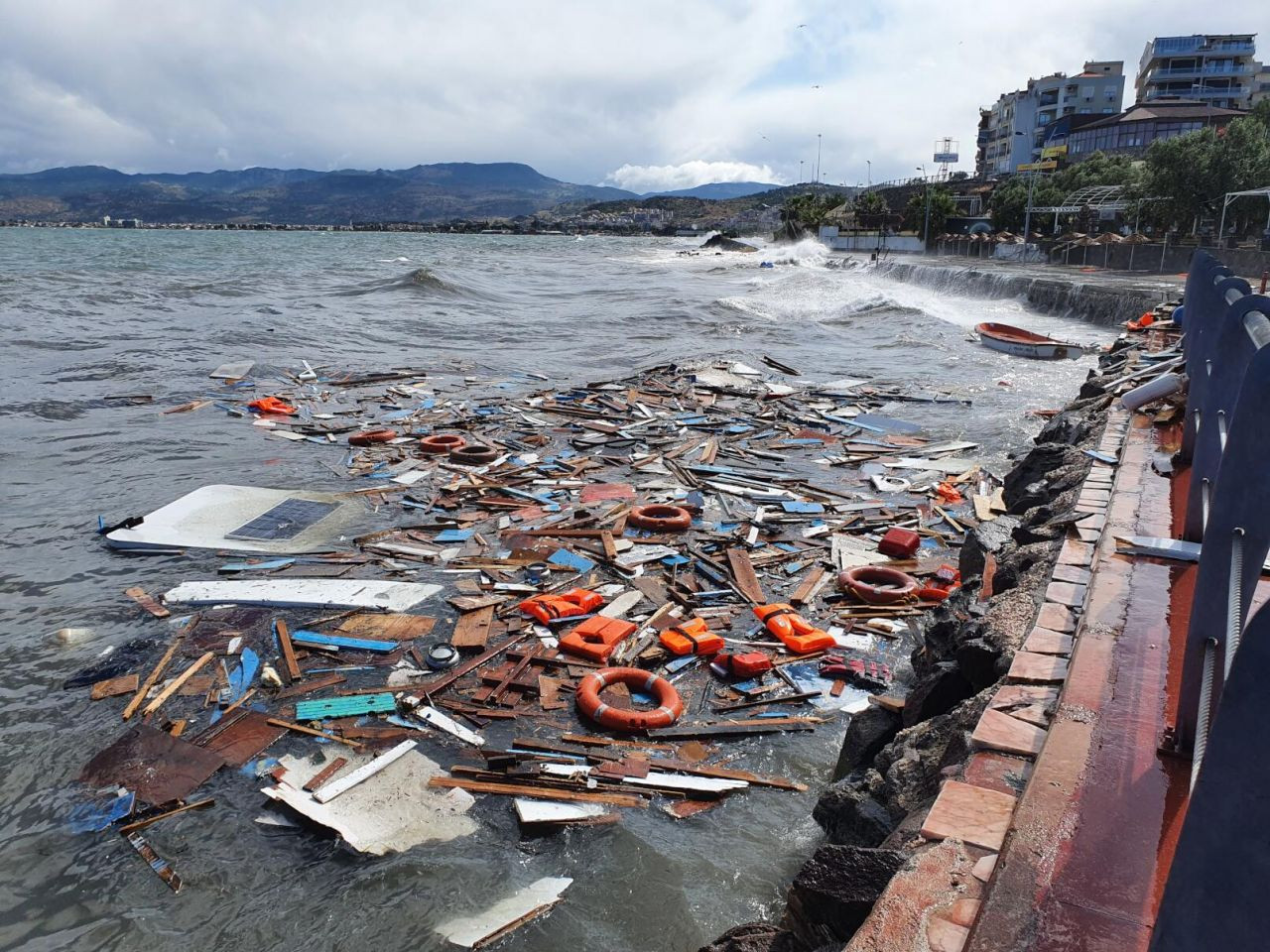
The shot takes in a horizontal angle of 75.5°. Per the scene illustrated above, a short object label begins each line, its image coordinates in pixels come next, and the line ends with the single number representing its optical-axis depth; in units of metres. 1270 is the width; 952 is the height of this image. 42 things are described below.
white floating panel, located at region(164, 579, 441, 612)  8.06
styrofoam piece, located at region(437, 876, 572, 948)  4.34
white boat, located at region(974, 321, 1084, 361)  24.48
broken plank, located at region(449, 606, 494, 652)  7.38
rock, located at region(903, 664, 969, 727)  4.81
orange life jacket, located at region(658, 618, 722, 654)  7.30
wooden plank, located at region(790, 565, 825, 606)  8.47
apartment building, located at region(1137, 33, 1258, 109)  100.62
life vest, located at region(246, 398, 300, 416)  16.47
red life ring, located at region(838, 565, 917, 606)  8.23
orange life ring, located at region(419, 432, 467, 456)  13.62
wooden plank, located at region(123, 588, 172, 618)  7.89
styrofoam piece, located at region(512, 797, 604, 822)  5.13
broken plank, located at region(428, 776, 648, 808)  5.34
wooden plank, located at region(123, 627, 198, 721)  6.35
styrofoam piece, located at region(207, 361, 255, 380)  20.17
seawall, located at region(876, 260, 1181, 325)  31.30
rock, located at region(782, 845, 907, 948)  2.99
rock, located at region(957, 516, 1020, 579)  7.70
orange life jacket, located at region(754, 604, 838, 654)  7.38
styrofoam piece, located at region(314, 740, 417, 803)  5.36
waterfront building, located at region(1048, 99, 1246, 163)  89.75
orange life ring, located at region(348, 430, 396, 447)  14.28
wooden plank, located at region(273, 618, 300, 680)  6.93
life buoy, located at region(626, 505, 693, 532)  10.23
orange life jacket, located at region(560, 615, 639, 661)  7.17
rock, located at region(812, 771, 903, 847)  4.05
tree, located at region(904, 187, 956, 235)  88.71
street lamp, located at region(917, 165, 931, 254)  81.25
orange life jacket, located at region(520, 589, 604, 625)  7.90
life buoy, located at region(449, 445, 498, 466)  13.26
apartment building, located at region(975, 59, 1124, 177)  120.12
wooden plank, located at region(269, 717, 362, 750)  5.95
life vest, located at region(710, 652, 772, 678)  6.92
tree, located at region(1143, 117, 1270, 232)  44.34
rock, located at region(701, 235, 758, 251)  141.00
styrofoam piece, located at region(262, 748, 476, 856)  5.05
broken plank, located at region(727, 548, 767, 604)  8.55
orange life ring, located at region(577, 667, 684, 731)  6.10
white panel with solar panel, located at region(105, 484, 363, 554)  9.48
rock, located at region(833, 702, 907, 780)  5.29
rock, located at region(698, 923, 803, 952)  3.39
